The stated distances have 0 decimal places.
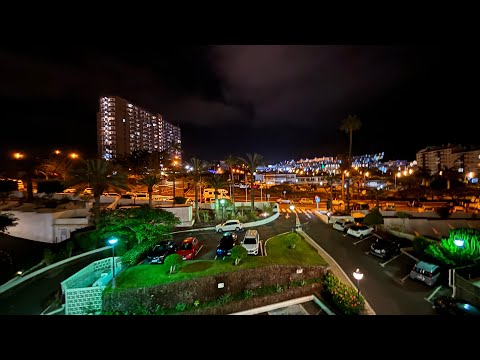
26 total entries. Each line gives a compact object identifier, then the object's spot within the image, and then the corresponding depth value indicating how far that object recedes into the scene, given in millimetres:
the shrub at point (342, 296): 10603
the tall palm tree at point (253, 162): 26422
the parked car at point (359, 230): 19031
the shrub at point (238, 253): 12367
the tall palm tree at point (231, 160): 32781
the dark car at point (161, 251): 13688
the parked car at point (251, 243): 14625
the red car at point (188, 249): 14391
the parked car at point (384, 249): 15938
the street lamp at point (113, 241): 10507
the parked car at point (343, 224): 20484
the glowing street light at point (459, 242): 13102
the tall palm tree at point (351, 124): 32812
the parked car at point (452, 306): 9734
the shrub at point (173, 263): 11547
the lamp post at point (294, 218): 22183
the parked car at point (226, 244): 14680
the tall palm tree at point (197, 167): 23920
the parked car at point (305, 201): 35719
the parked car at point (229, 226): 20234
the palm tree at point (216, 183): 25094
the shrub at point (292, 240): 15025
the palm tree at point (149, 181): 23078
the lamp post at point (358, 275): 10148
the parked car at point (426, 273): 12766
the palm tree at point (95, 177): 18375
